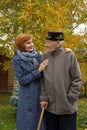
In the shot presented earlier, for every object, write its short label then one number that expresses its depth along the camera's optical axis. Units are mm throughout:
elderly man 4570
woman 4801
